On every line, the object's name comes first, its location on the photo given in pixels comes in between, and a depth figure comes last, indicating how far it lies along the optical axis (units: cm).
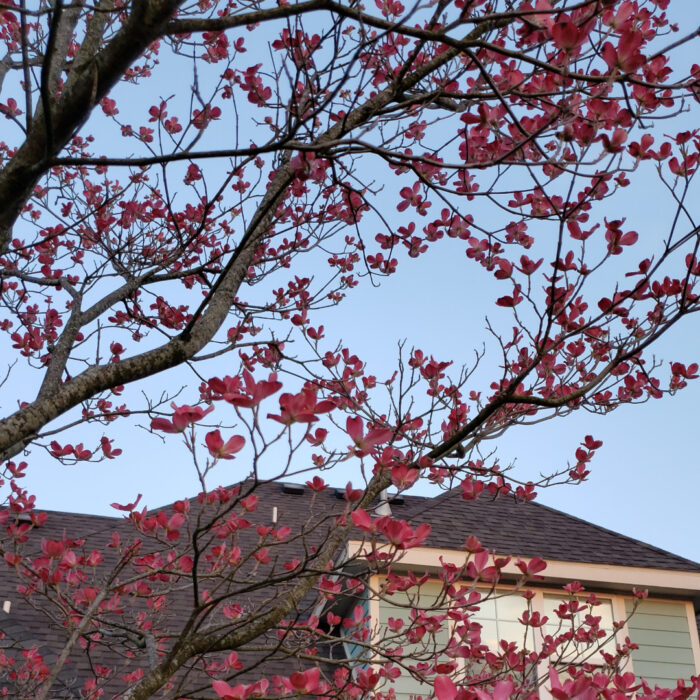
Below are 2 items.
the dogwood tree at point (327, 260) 226
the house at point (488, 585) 672
